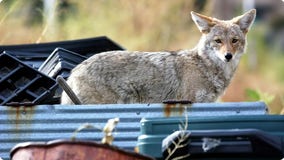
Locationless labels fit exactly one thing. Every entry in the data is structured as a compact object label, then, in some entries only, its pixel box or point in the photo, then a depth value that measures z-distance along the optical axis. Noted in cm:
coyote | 2027
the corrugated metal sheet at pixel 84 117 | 1470
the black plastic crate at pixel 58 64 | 1812
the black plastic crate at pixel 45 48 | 1908
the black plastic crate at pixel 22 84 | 1598
